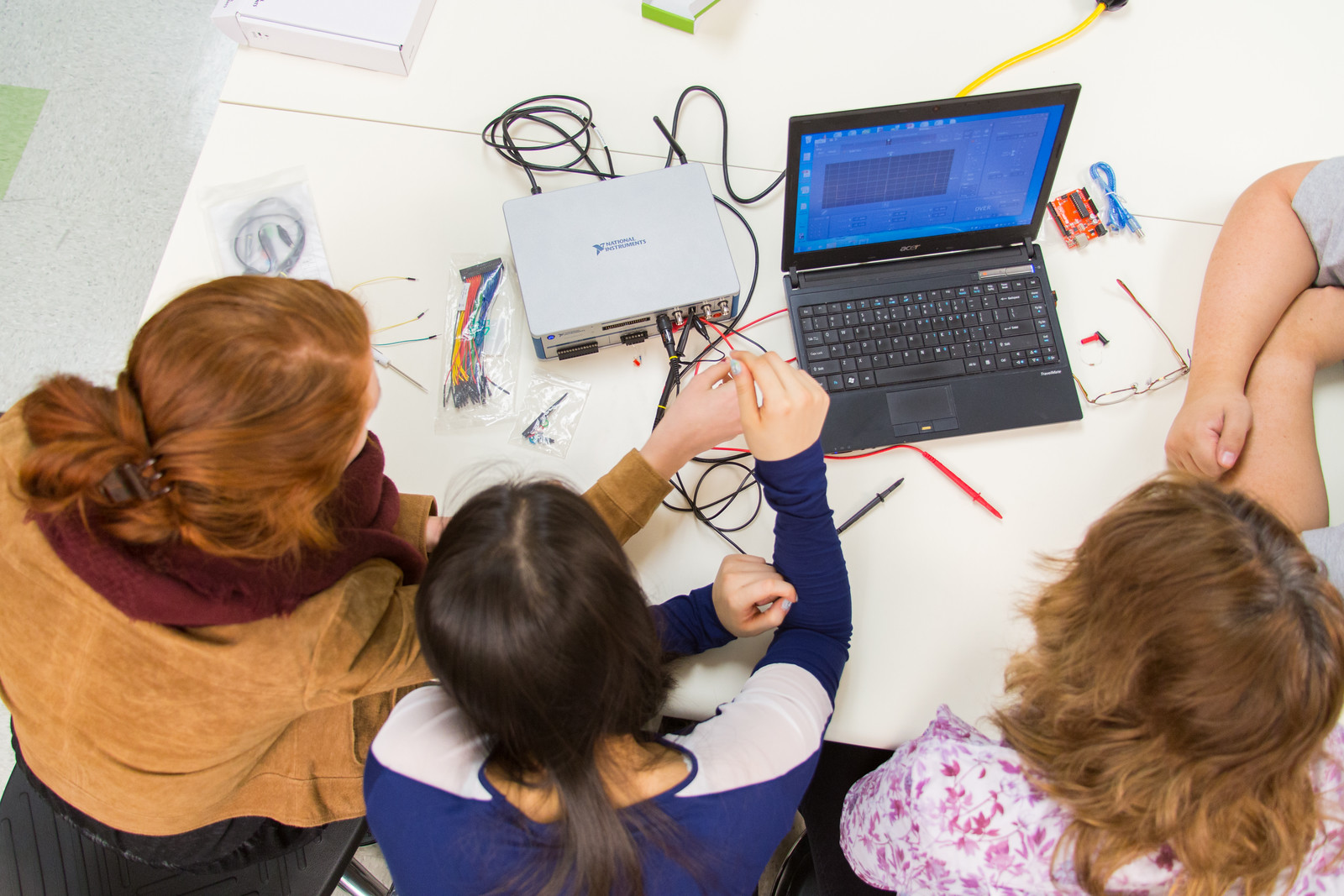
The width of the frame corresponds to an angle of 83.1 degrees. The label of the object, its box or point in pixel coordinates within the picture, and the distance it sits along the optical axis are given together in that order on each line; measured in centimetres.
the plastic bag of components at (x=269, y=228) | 104
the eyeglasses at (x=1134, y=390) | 99
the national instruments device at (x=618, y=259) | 95
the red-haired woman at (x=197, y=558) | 59
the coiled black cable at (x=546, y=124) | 110
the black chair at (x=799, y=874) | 100
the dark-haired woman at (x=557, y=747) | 62
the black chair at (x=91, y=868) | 89
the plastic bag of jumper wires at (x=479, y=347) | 99
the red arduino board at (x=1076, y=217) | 104
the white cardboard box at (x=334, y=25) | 109
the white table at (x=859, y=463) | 88
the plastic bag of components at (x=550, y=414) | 98
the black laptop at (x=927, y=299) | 94
